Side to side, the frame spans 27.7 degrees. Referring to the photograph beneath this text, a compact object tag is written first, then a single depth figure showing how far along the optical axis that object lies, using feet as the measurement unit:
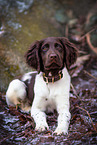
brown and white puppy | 9.40
